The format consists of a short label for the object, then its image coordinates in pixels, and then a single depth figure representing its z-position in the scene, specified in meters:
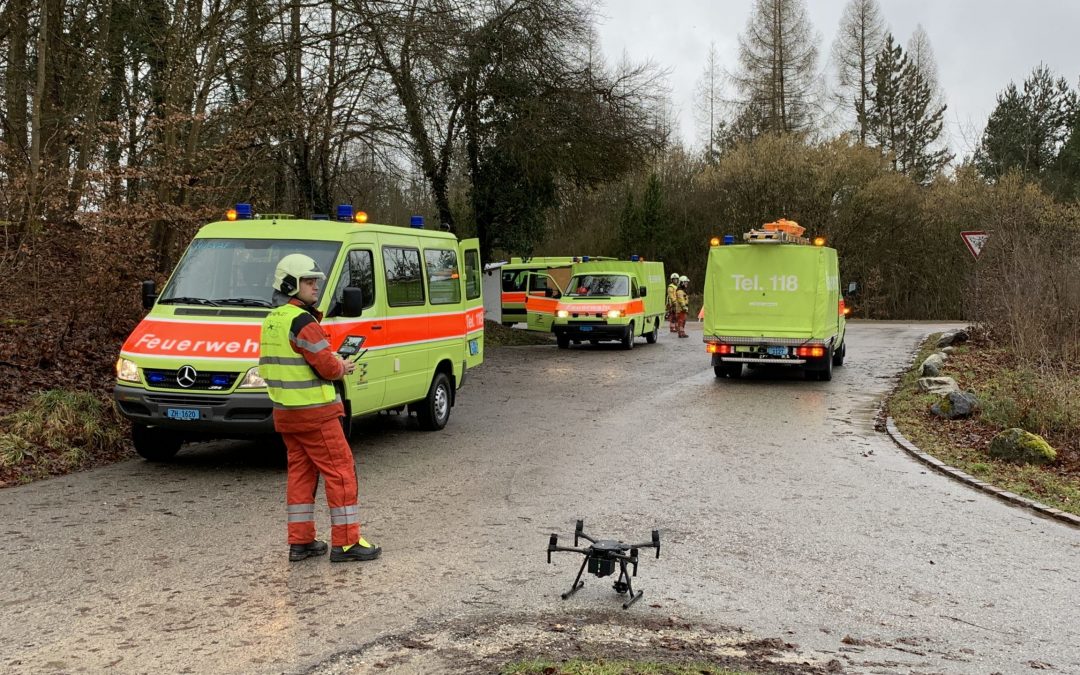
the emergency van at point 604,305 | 23.45
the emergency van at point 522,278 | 29.09
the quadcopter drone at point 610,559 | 5.18
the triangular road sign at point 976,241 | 18.16
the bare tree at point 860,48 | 46.69
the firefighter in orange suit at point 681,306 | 29.00
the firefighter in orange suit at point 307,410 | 5.77
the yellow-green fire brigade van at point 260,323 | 8.02
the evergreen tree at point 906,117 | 46.09
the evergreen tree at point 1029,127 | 47.84
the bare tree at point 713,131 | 49.25
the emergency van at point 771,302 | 16.16
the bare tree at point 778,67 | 46.03
